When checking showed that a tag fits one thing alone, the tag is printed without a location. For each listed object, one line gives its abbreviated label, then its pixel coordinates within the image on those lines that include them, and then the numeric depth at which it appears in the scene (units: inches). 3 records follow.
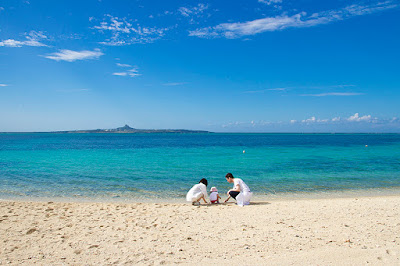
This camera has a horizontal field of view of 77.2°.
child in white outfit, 456.8
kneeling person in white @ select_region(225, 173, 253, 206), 442.3
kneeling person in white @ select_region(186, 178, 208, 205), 450.3
